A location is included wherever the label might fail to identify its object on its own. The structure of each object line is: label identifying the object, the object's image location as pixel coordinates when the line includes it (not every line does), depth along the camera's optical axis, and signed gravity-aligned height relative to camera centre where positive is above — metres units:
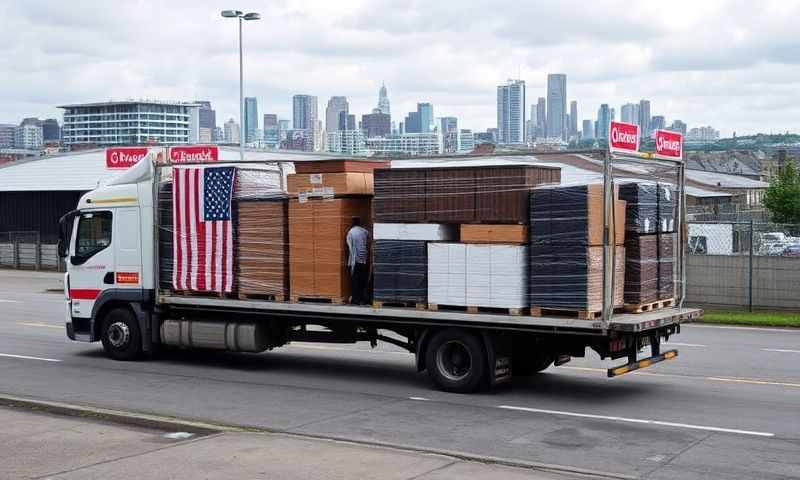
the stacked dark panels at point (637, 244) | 13.71 -0.18
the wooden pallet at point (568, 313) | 12.91 -1.02
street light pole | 36.94 +7.53
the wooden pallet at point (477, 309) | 13.40 -1.01
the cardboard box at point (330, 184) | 15.09 +0.67
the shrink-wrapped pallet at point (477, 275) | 13.39 -0.57
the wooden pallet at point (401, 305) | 14.13 -1.00
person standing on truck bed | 14.86 -0.42
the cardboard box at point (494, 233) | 13.41 -0.03
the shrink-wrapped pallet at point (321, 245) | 15.03 -0.20
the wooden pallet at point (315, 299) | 14.98 -0.98
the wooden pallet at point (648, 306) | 13.70 -1.00
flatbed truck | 13.52 -1.27
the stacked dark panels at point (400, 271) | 14.14 -0.54
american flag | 16.12 +0.03
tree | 48.66 +1.45
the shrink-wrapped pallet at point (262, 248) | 15.55 -0.26
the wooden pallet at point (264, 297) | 15.55 -0.98
